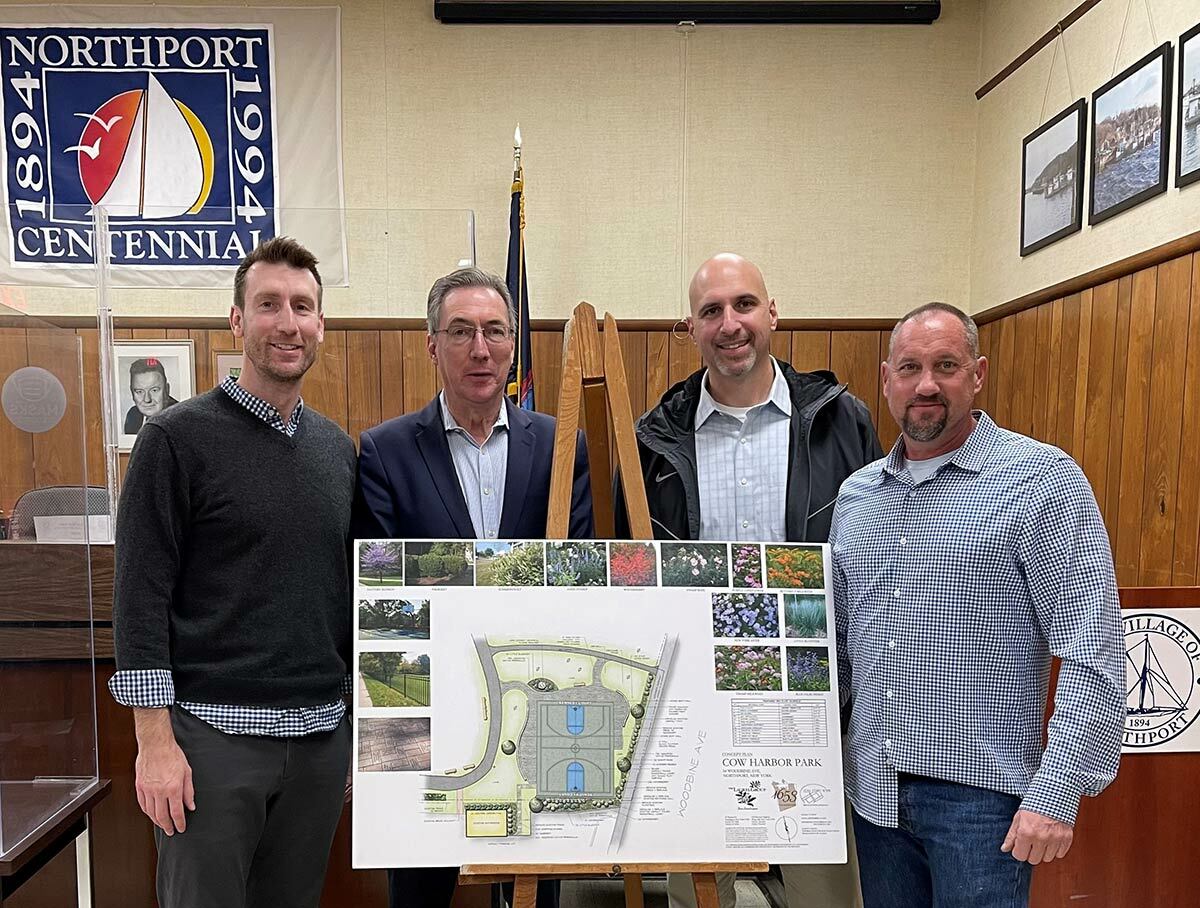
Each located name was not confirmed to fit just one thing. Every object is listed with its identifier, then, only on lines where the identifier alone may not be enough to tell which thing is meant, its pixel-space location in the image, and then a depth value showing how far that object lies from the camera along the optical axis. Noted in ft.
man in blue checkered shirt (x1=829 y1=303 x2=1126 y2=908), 4.87
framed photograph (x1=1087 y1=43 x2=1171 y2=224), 8.77
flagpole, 12.58
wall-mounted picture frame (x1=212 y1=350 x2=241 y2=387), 9.87
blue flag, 12.39
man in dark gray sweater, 5.43
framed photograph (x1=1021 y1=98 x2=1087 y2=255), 10.37
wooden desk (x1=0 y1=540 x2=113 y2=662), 6.88
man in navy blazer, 6.23
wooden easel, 5.87
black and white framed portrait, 10.18
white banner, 13.10
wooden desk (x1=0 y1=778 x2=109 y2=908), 6.43
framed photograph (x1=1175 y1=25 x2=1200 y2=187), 8.20
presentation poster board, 5.20
